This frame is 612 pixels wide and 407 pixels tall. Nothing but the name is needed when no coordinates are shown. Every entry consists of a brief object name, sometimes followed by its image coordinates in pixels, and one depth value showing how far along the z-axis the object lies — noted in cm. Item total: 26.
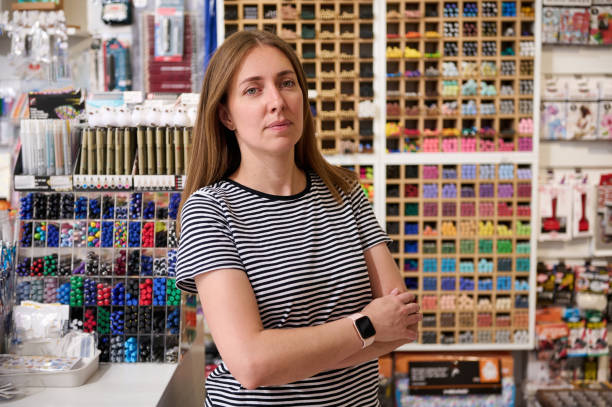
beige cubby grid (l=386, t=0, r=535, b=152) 410
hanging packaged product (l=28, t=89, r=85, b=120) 247
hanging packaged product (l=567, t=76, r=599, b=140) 433
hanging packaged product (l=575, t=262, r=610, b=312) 432
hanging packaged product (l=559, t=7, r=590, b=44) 425
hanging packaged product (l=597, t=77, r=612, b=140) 432
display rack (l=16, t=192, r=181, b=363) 239
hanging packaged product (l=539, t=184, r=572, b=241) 430
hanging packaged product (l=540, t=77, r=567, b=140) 433
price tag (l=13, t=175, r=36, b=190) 240
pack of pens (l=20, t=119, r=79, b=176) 243
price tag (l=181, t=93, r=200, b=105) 255
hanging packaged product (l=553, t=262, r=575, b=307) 440
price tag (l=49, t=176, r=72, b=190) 241
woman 134
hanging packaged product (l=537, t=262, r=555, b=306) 438
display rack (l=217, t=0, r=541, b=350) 411
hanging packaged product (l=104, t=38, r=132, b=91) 450
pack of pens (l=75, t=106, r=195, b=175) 245
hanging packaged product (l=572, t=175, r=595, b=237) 434
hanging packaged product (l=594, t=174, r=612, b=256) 434
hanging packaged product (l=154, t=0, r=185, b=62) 448
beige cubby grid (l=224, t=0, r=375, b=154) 410
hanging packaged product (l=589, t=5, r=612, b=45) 432
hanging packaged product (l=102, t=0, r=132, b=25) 449
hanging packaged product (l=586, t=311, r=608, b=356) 434
